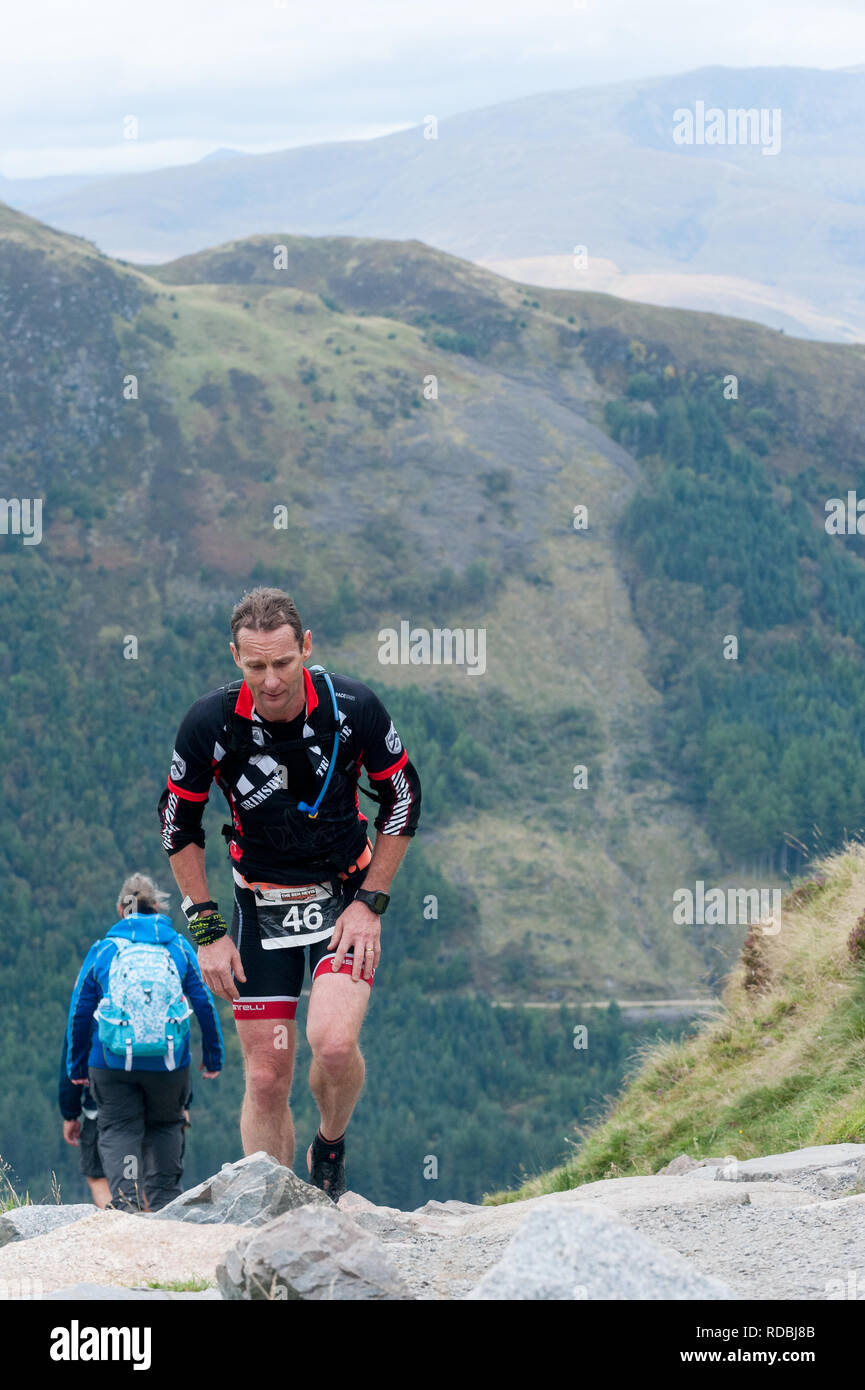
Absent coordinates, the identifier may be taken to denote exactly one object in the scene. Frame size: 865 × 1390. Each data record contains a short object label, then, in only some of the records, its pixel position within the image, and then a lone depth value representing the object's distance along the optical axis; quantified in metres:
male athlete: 10.93
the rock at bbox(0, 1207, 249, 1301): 8.82
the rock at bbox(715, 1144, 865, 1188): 12.69
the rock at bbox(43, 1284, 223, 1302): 7.95
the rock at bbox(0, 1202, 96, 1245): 12.60
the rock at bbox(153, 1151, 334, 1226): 10.59
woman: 14.62
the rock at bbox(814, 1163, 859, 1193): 11.61
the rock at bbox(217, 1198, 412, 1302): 7.54
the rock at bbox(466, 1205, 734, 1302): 6.50
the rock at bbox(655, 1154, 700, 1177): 16.33
